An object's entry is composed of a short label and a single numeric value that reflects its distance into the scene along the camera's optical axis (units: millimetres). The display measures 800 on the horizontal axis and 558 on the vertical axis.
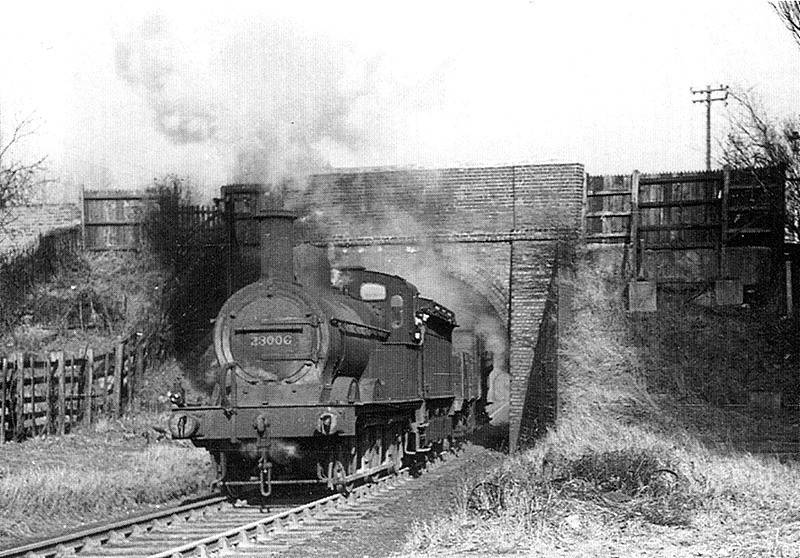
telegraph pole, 45656
